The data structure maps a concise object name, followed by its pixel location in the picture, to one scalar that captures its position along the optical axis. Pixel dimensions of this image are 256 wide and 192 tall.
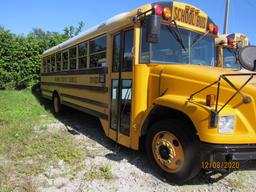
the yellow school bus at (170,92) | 2.21
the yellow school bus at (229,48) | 3.67
